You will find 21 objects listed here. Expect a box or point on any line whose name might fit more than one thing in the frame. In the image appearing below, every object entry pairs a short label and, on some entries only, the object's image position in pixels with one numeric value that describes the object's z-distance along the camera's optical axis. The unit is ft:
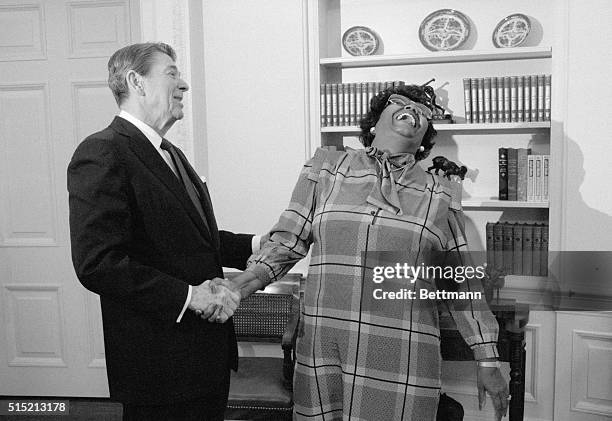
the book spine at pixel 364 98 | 9.96
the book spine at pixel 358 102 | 9.98
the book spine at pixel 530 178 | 9.56
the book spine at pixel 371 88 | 9.95
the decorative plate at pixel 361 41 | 10.36
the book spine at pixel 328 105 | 10.07
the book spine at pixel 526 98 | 9.38
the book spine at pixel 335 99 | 10.06
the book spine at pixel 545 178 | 9.46
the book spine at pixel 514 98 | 9.45
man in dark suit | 4.76
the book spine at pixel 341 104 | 10.06
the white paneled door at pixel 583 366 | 9.10
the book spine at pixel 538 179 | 9.50
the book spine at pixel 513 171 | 9.67
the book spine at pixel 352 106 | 10.02
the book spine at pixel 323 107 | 10.09
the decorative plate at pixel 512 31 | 9.61
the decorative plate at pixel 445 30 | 9.90
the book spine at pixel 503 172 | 9.69
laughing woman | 5.27
